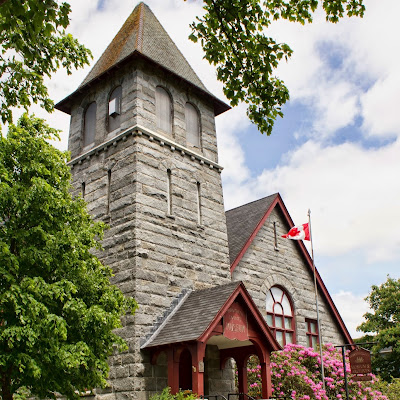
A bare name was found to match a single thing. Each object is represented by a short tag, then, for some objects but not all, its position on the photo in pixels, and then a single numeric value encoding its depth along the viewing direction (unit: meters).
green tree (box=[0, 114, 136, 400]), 9.16
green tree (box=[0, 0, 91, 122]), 5.88
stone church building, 12.81
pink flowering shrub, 15.30
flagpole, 15.85
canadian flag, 18.66
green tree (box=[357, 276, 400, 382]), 27.29
